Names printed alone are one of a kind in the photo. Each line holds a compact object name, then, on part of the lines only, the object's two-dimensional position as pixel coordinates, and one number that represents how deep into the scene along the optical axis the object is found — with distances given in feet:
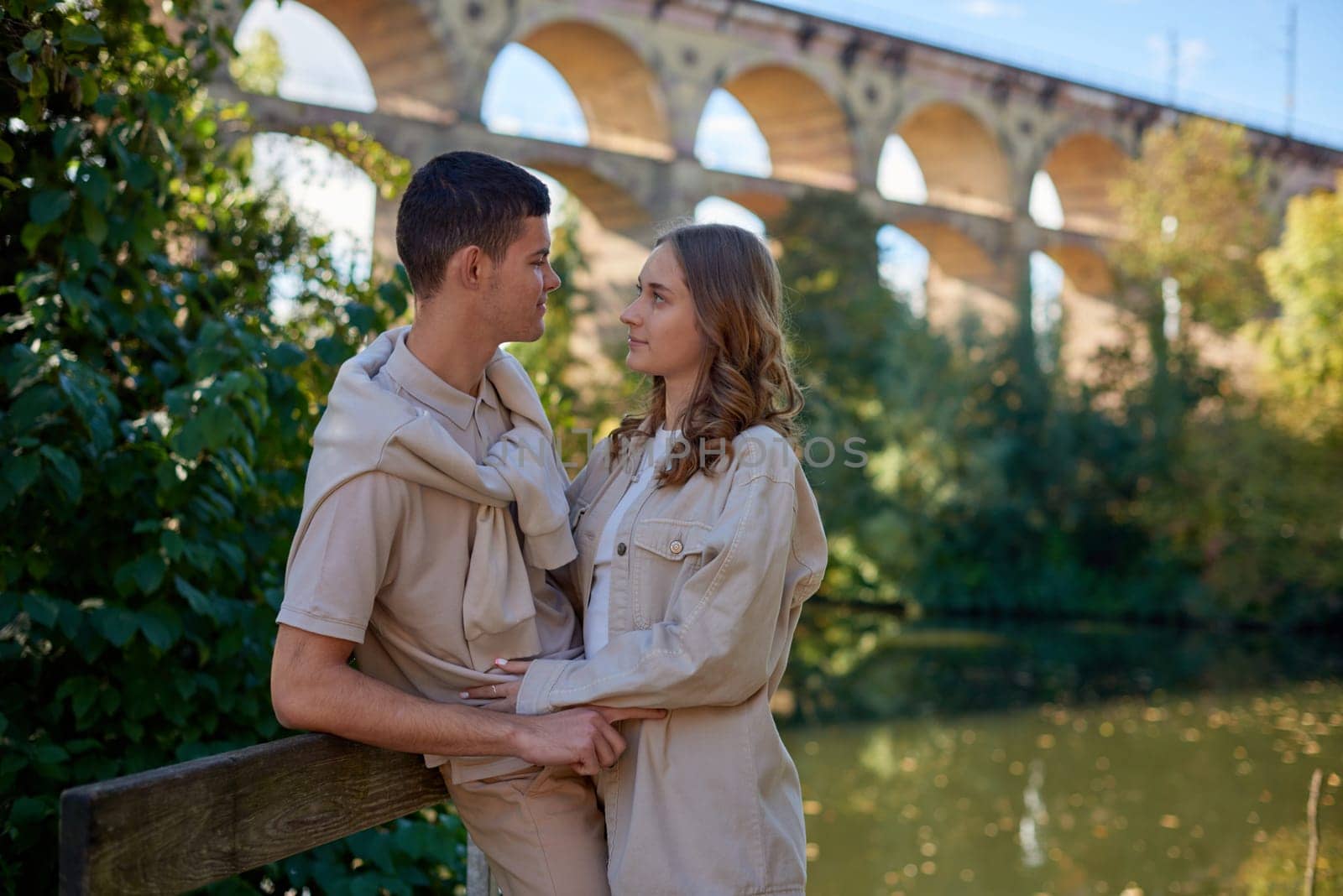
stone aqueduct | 59.47
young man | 4.96
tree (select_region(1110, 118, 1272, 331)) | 69.05
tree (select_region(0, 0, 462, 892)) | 7.27
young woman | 5.30
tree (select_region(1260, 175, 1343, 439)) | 56.24
